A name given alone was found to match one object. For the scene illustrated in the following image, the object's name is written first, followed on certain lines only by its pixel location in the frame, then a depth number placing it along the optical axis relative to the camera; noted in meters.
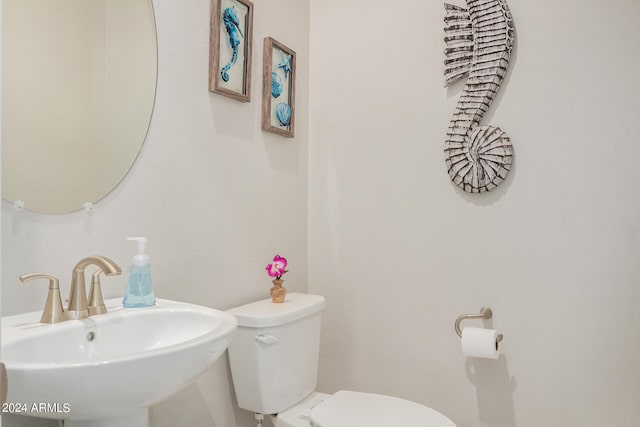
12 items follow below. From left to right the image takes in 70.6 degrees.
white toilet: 1.46
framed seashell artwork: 1.81
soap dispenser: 1.17
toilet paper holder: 1.70
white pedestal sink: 0.75
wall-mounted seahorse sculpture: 1.67
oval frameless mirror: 1.05
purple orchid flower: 1.70
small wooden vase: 1.69
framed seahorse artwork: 1.56
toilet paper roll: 1.58
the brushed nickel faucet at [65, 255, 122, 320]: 1.03
